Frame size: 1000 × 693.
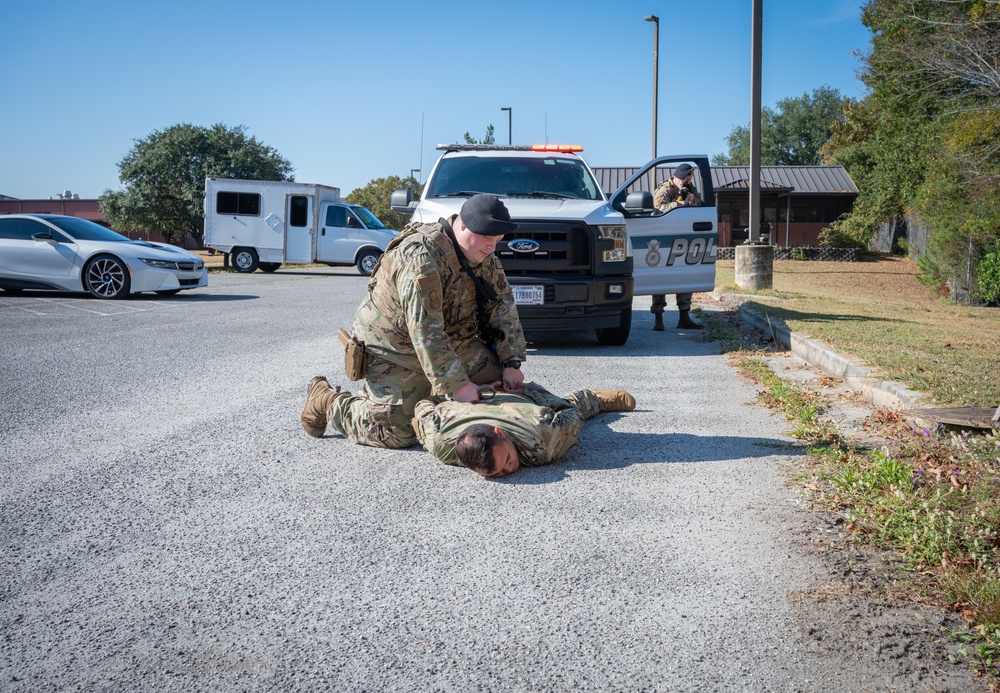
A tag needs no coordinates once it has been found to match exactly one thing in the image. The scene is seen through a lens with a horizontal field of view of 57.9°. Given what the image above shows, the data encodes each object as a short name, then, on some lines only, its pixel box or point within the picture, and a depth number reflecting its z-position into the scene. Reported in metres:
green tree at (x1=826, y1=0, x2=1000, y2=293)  18.44
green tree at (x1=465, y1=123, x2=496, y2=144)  44.62
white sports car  15.14
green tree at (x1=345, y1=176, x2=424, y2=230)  59.75
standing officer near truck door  10.89
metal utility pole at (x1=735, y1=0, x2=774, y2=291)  17.41
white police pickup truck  9.03
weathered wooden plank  4.92
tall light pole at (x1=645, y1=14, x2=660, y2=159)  33.31
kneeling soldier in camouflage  4.71
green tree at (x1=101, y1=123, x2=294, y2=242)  48.88
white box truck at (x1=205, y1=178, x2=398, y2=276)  26.56
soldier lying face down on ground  4.50
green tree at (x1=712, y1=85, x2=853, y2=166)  83.69
